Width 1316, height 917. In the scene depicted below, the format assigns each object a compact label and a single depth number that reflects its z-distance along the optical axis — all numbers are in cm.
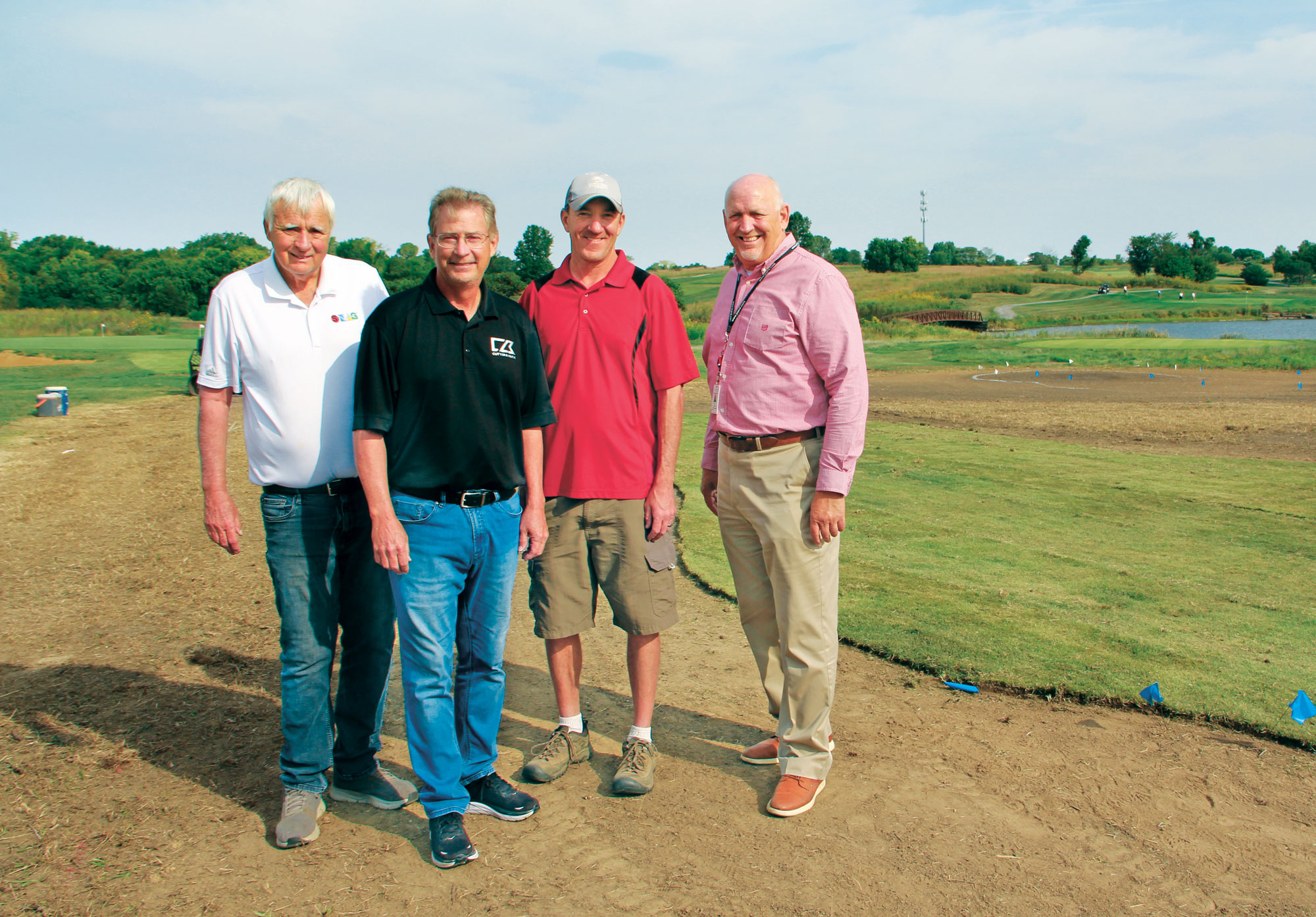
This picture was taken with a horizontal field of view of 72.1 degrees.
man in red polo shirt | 361
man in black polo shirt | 305
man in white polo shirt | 318
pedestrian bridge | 6581
